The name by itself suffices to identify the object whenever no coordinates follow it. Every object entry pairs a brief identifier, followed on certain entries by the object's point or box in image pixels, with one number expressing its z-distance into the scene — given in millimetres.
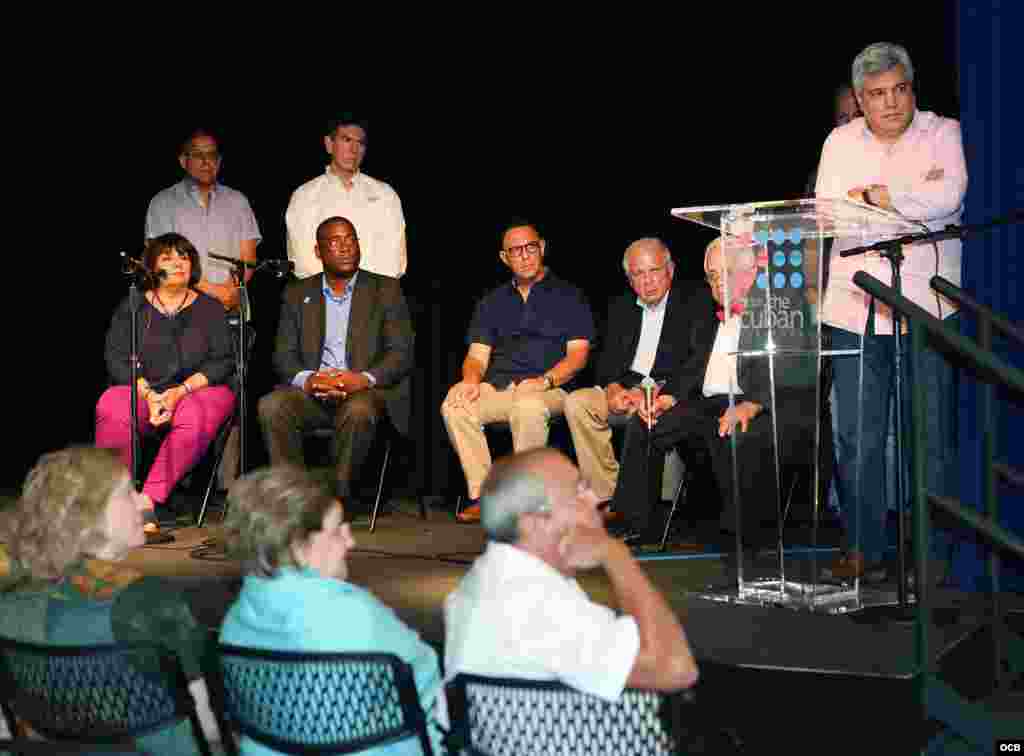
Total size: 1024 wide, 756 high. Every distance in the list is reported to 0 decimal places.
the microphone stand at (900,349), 3357
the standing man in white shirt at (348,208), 6434
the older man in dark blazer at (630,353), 5641
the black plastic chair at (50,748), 2270
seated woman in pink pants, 5840
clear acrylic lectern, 3752
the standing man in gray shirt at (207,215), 6500
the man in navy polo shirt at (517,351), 5809
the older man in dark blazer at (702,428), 4070
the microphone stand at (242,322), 5180
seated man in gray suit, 5754
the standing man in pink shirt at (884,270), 4090
